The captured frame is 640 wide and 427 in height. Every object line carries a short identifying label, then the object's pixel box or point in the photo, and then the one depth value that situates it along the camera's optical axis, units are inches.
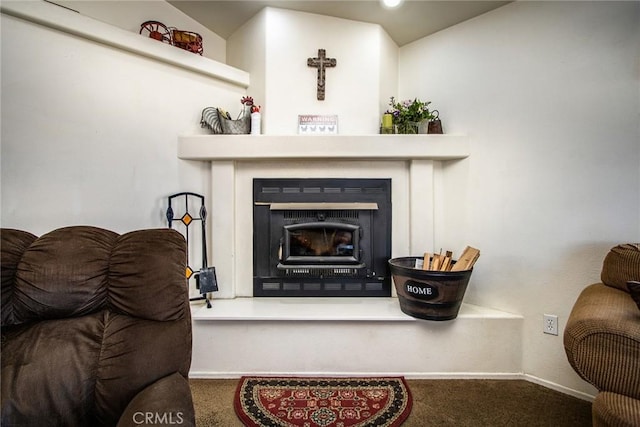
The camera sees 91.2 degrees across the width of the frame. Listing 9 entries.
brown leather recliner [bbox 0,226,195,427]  36.2
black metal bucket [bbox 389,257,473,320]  72.8
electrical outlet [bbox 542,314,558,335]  73.7
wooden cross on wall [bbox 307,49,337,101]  92.6
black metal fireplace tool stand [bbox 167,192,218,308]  83.2
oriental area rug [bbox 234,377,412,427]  61.4
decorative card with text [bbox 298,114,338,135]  91.4
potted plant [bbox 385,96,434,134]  89.9
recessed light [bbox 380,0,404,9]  77.9
